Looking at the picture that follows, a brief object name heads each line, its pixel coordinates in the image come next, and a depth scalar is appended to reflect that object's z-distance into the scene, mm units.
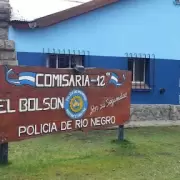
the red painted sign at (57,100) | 6309
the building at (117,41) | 10953
